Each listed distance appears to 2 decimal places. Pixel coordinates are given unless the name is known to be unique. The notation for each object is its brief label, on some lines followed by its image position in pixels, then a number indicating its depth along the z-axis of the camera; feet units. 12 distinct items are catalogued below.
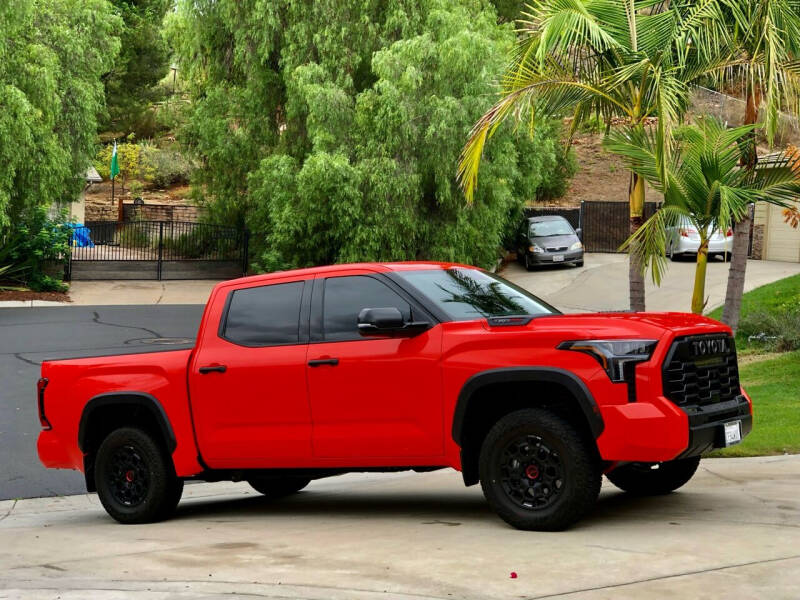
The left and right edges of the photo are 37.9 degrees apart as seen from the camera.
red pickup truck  23.58
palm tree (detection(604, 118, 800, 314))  42.68
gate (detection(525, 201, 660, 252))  144.36
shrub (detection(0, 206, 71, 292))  106.73
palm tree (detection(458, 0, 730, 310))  45.44
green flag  176.04
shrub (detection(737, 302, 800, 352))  69.87
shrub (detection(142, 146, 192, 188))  197.67
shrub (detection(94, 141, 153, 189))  198.31
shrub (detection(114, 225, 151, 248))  126.11
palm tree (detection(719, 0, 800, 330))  45.37
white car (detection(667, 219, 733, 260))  120.06
